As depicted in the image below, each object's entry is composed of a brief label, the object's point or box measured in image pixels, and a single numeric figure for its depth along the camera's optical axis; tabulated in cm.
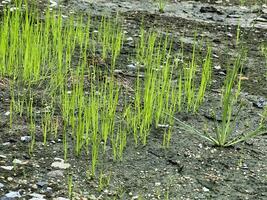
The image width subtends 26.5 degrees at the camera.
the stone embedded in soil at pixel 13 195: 258
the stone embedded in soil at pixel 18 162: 286
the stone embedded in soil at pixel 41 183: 270
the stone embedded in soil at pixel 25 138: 308
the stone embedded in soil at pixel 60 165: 288
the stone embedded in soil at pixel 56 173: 279
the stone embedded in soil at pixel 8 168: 280
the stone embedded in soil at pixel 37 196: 259
